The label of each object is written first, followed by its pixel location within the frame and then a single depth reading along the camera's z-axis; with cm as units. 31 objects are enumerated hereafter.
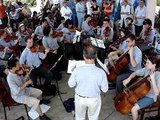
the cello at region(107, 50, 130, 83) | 488
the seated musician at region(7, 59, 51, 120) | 412
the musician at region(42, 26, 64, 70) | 613
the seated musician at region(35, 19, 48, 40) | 733
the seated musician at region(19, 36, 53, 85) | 523
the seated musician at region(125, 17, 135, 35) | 726
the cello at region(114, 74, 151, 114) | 384
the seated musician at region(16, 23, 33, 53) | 696
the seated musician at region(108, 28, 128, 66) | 547
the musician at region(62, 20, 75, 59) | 692
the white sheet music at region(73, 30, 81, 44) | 680
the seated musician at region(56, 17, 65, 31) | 752
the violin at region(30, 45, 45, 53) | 530
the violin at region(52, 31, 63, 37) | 679
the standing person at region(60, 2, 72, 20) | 954
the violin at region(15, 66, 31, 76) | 422
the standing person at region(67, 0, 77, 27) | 1013
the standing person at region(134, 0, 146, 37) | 794
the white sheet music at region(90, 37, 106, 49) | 593
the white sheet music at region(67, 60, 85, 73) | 394
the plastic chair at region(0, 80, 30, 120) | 429
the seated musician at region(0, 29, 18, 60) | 613
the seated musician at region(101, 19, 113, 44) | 681
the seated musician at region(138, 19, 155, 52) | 645
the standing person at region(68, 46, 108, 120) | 335
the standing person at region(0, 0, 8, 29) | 1008
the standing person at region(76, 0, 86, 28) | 983
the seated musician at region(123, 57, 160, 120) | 377
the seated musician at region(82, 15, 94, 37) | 759
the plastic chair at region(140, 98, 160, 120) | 411
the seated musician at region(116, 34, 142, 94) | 473
